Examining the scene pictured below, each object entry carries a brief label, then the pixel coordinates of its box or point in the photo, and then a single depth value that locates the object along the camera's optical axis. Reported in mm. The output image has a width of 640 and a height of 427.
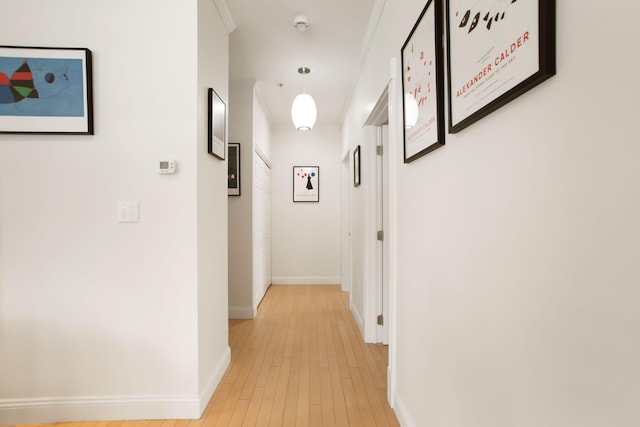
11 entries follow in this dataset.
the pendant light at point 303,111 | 3076
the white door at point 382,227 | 2906
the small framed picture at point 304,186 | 5574
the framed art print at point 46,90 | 1827
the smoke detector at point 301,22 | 2545
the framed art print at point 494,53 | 699
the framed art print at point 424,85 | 1271
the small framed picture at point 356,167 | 3428
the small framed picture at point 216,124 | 2100
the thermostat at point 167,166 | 1886
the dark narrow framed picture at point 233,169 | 3782
